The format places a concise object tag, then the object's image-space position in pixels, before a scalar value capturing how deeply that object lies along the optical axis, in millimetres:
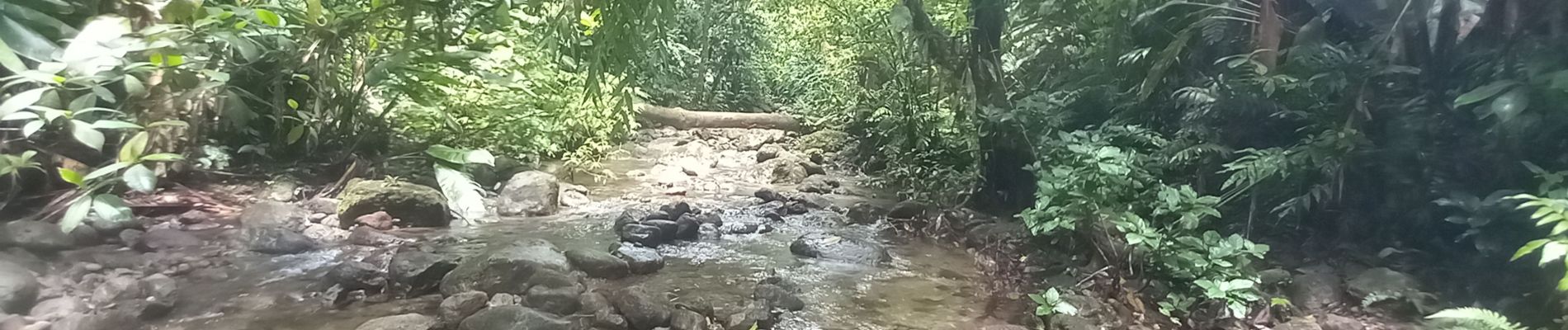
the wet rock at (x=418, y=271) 3334
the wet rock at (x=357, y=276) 3314
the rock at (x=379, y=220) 4141
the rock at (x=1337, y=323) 3010
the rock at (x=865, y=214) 5121
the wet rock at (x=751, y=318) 3086
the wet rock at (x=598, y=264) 3727
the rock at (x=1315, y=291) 3172
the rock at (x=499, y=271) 3309
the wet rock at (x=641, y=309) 3031
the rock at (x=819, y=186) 6148
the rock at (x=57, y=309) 2608
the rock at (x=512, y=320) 2789
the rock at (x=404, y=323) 2797
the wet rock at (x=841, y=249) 4238
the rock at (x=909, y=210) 5035
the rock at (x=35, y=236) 2824
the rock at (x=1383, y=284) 3041
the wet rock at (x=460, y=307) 2945
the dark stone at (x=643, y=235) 4371
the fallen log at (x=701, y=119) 8867
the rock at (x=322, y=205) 4238
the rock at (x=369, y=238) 3934
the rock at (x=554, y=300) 3062
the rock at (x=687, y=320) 3020
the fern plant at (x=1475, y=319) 2309
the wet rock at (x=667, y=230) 4477
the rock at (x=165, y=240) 3240
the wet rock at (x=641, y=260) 3857
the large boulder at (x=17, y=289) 2516
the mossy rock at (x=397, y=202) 4215
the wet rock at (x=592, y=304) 3066
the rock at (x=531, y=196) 5020
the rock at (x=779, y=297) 3371
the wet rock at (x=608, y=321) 2957
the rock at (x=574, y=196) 5453
